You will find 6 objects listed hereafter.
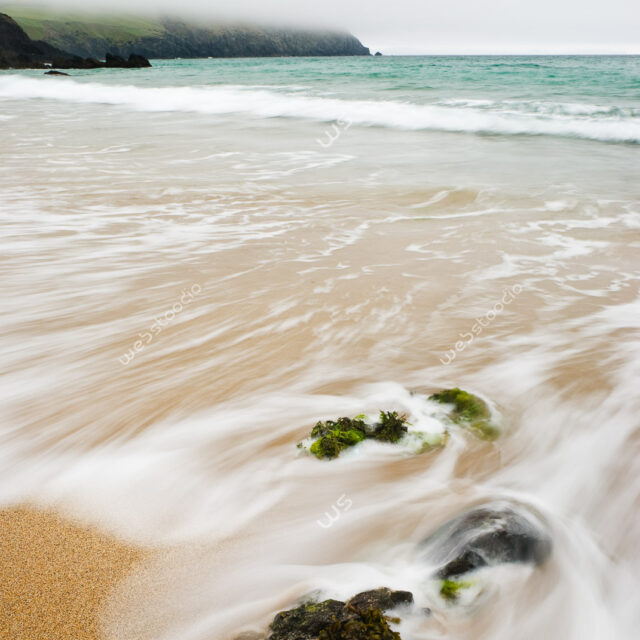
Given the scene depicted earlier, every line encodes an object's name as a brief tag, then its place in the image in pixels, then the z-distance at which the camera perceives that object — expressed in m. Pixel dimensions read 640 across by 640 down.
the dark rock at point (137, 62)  65.38
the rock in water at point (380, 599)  1.53
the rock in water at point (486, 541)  1.73
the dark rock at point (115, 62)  66.10
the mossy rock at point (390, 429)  2.37
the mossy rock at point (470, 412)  2.45
